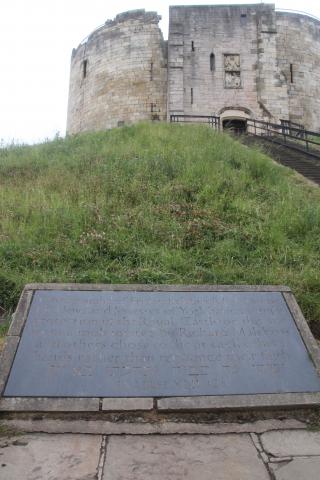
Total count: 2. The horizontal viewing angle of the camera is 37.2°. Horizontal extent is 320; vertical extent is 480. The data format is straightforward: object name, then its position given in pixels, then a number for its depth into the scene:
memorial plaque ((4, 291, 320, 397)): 3.20
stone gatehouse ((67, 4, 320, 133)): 18.02
